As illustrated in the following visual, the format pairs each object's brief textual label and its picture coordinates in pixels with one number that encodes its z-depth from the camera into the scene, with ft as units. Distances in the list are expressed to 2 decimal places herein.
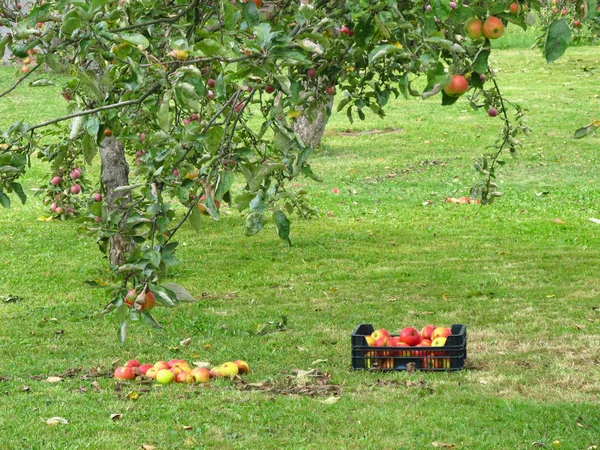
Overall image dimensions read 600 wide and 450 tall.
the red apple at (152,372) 39.94
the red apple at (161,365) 40.19
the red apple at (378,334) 41.88
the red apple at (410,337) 41.65
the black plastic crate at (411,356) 40.70
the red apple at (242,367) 41.17
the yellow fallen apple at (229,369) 40.30
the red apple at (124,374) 40.24
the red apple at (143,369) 40.53
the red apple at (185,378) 39.50
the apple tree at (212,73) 21.29
